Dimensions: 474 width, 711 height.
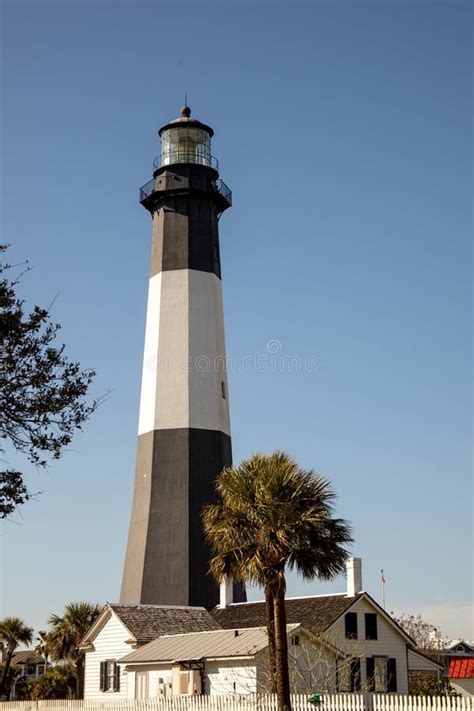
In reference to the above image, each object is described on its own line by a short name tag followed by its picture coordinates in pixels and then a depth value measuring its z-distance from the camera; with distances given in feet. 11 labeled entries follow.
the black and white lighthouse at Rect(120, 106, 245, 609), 142.72
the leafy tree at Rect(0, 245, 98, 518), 62.44
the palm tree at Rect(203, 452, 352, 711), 89.20
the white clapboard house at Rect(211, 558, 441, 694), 119.85
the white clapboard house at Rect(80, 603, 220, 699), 124.36
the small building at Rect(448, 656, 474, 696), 159.33
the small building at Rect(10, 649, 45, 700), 284.61
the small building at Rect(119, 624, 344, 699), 103.81
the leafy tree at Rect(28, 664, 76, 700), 162.50
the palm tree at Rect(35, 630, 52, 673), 156.87
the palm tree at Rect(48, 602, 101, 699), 155.53
